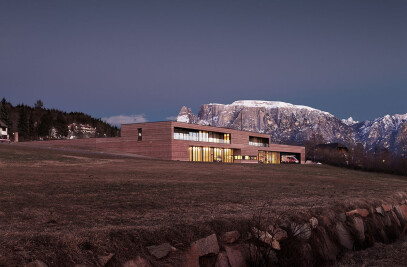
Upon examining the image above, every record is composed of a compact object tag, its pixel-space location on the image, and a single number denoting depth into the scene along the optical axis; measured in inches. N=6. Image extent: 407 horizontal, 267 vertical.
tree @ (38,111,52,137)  6102.4
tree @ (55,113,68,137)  6284.5
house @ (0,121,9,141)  4842.5
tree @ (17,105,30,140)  6013.8
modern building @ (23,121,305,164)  2760.8
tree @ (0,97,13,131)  5654.5
